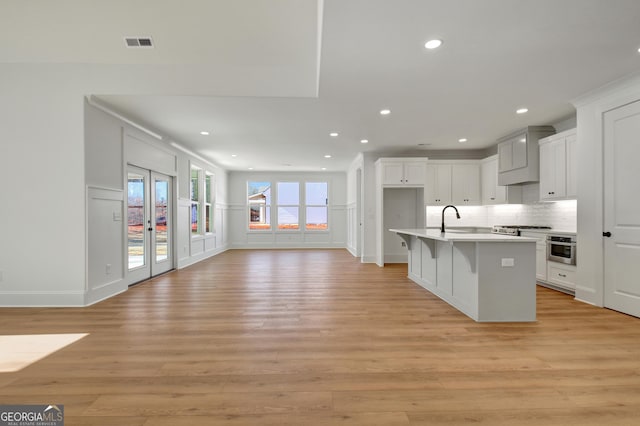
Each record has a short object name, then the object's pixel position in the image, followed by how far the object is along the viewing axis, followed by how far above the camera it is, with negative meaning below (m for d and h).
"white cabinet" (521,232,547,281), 5.02 -0.73
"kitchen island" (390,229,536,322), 3.37 -0.73
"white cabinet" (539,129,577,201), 4.69 +0.73
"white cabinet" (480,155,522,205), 6.21 +0.49
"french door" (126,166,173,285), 5.38 -0.19
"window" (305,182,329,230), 11.34 +0.28
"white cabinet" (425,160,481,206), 7.21 +0.68
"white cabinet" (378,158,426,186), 7.02 +0.90
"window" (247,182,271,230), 11.27 +0.30
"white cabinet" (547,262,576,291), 4.47 -0.97
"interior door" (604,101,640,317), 3.55 +0.02
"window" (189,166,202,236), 8.04 +0.33
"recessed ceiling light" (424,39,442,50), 2.80 +1.56
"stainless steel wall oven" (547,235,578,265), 4.44 -0.57
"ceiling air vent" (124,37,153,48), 3.77 +2.14
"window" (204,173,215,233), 9.34 +0.50
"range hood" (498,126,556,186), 5.49 +1.06
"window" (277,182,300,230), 11.29 +0.29
